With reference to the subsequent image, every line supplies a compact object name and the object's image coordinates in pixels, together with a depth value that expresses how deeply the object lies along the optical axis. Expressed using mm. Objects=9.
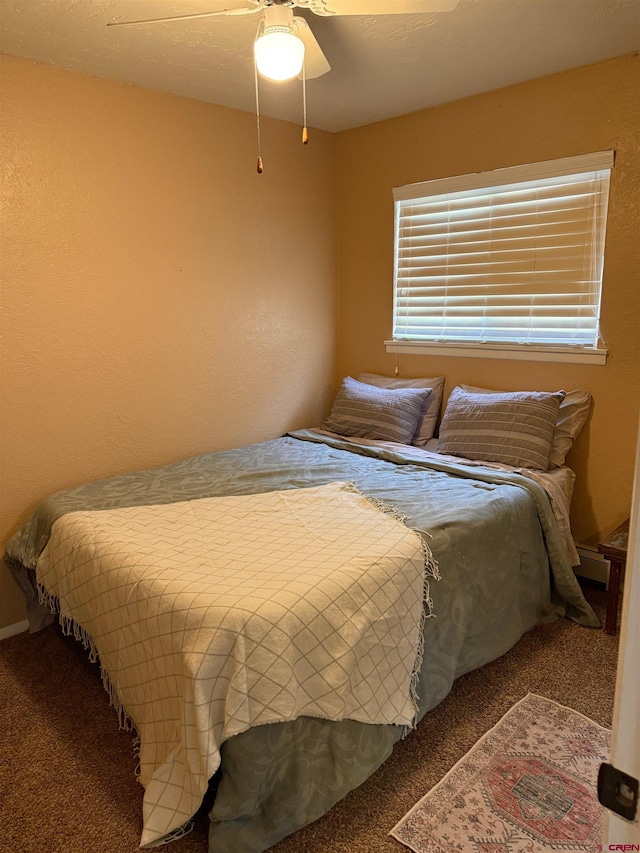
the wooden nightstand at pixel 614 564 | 2338
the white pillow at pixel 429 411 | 3273
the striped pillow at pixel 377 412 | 3201
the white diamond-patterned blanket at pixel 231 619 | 1477
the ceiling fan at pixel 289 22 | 1629
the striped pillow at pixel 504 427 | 2703
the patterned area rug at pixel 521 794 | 1574
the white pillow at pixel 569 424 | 2764
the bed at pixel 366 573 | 1496
